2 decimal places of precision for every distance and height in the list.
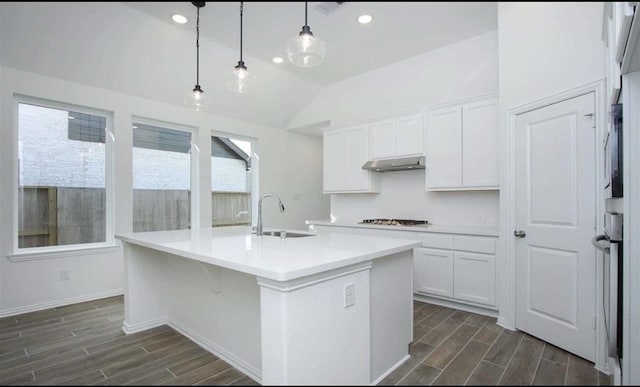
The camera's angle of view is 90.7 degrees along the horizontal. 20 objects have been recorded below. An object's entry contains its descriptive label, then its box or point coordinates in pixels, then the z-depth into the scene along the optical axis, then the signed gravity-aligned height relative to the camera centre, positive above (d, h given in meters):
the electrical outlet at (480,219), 3.41 -0.28
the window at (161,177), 3.74 +0.22
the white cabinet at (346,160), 4.19 +0.47
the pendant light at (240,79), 1.85 +0.71
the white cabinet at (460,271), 2.82 -0.74
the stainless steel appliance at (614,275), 1.09 -0.30
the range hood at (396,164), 3.57 +0.35
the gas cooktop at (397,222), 3.71 -0.34
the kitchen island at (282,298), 1.11 -0.52
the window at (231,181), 4.50 +0.19
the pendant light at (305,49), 1.01 +0.51
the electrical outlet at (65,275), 3.17 -0.81
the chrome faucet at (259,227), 2.38 -0.25
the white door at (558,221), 1.22 -0.16
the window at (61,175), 3.03 +0.20
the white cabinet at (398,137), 3.64 +0.69
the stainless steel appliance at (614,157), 1.16 +0.14
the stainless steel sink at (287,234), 2.54 -0.33
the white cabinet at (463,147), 3.05 +0.48
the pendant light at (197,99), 2.52 +0.77
